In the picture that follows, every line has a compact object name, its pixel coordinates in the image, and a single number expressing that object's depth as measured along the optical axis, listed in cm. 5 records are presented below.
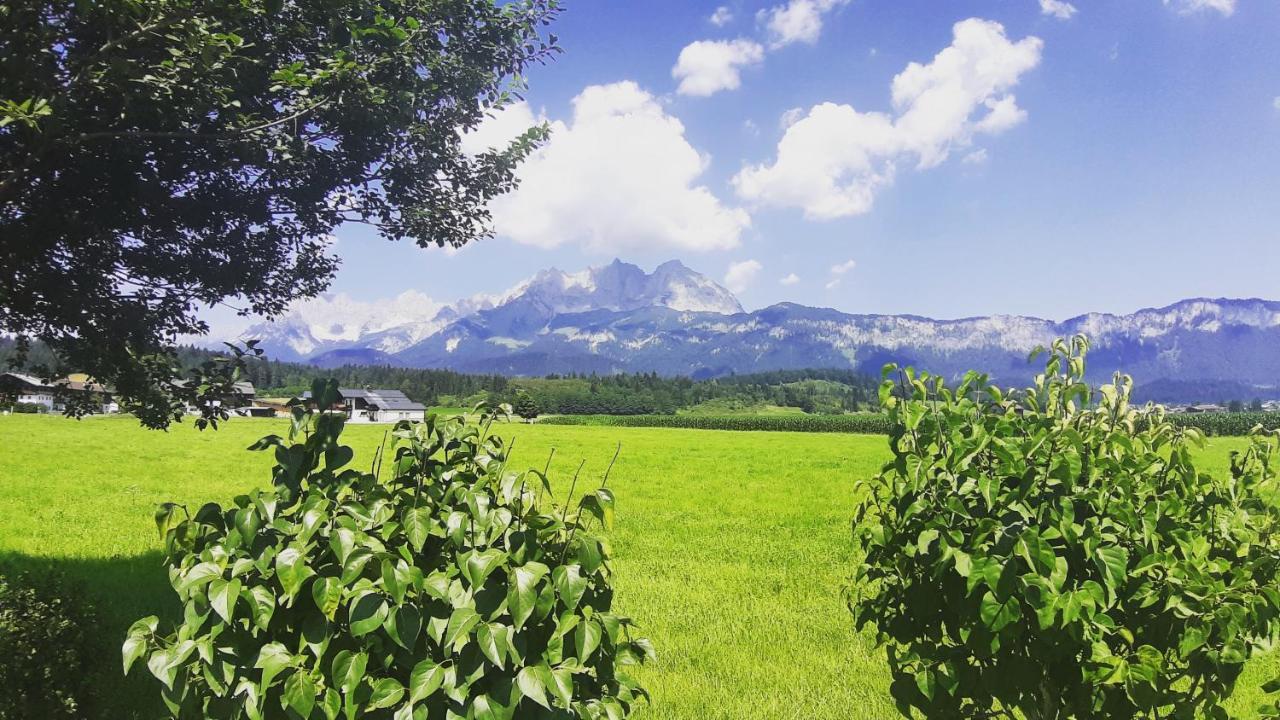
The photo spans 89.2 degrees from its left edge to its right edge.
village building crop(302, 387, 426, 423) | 15950
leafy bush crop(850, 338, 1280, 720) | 371
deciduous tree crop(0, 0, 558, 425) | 582
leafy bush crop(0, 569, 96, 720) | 550
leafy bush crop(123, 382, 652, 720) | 279
